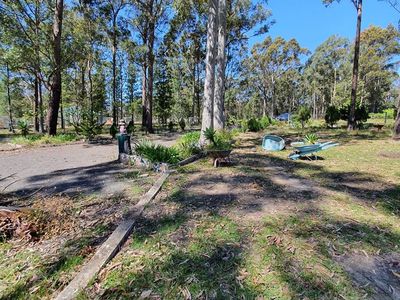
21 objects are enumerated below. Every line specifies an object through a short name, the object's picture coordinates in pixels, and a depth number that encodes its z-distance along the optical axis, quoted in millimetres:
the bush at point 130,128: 15281
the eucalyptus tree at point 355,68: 12922
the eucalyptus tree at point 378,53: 31641
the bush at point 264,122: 18777
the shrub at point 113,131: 14066
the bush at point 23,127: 12734
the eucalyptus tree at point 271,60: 34938
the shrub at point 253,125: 16844
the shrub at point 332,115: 16516
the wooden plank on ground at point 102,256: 2069
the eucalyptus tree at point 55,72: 11617
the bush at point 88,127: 12477
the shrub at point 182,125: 20500
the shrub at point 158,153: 6251
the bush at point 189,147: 7382
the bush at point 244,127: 16827
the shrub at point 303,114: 17775
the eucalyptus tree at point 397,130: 10355
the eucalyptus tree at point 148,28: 15906
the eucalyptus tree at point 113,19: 16578
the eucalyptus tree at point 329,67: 37594
